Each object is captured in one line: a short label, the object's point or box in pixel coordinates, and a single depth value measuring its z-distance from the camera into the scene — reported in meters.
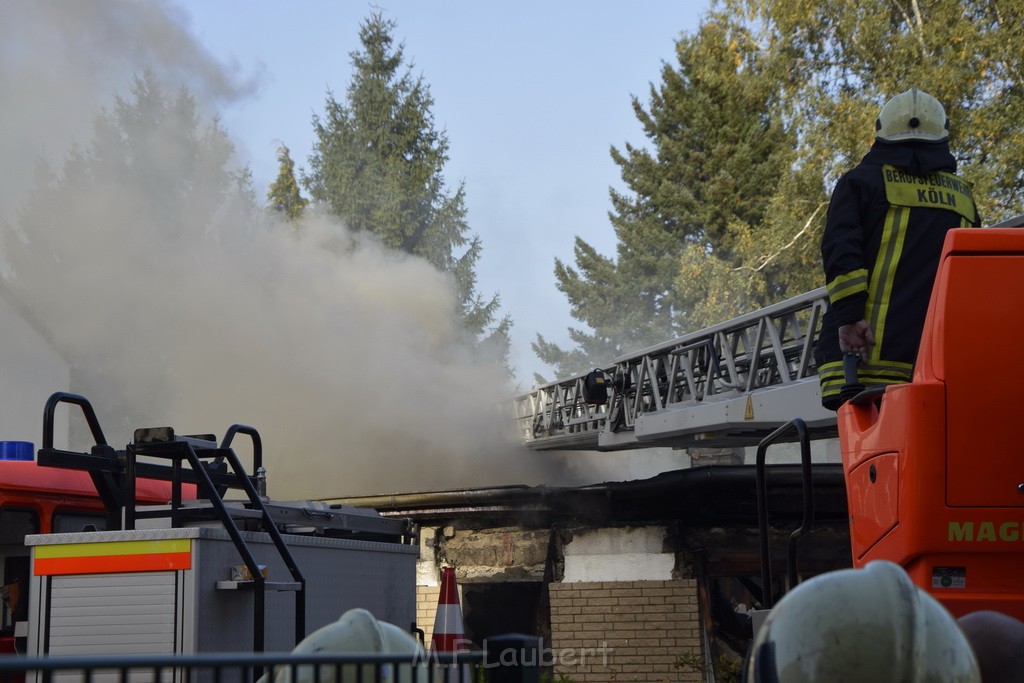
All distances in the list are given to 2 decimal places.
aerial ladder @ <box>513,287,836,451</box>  9.95
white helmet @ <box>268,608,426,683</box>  2.64
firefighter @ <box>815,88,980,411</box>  3.66
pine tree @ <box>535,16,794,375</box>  30.05
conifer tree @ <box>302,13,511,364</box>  34.44
